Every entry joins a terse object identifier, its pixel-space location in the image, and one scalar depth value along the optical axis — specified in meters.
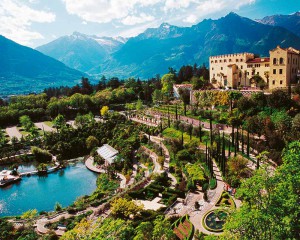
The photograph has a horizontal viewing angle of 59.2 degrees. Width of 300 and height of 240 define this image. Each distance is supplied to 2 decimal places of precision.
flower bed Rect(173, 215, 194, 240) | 23.02
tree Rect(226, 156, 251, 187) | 31.13
